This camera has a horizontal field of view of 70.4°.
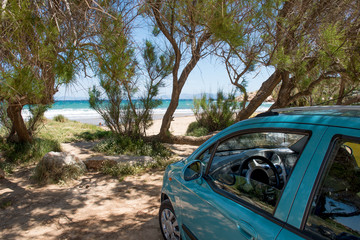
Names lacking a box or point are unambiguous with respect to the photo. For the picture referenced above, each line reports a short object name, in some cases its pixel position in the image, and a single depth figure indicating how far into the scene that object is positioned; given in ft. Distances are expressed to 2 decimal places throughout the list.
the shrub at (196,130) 39.22
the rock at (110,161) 21.61
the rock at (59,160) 19.06
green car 4.27
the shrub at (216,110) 39.99
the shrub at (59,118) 57.03
